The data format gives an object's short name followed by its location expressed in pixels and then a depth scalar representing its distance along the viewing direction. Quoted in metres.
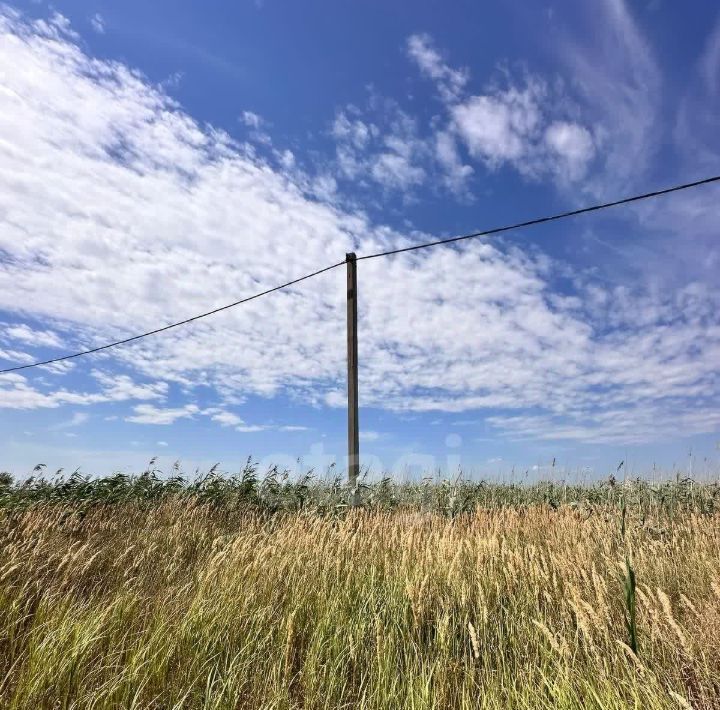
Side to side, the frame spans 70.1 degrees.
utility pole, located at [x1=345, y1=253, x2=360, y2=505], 10.64
